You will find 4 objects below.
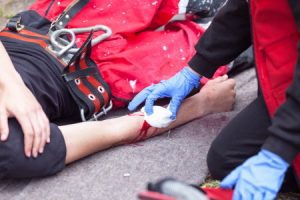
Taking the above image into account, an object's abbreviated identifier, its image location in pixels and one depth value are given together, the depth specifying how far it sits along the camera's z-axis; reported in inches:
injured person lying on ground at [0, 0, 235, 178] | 116.4
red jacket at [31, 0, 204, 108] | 128.0
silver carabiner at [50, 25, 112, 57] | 125.9
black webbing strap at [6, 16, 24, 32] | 127.4
